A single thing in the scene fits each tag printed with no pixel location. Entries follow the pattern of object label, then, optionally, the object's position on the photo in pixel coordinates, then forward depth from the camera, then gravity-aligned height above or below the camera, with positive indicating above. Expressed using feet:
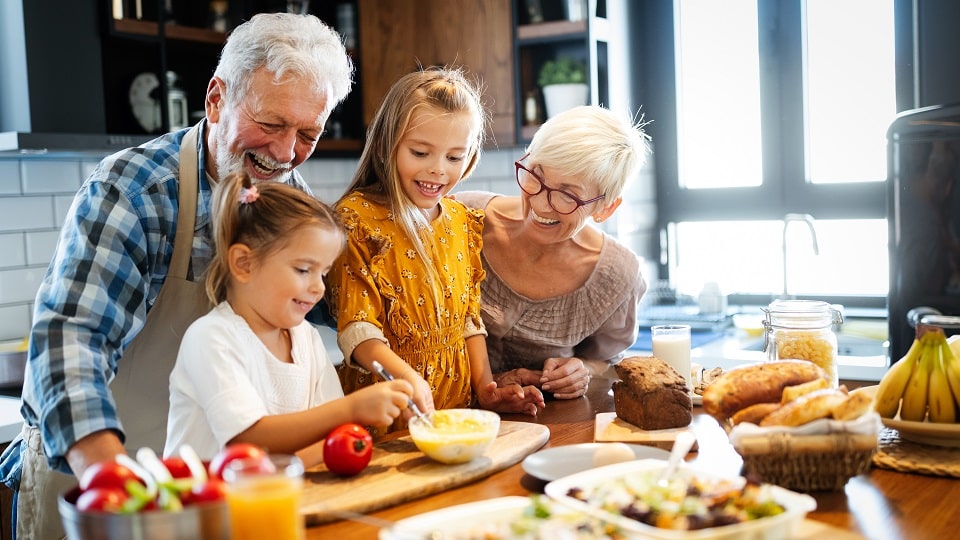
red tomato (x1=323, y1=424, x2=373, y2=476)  5.47 -1.38
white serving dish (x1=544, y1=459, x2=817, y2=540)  4.07 -1.44
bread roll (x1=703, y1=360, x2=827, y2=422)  5.74 -1.18
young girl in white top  5.62 -0.83
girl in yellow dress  7.06 -0.31
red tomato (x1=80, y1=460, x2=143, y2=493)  4.10 -1.11
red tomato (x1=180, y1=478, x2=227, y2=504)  4.00 -1.16
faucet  14.14 -0.51
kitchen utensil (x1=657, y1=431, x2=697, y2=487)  4.90 -1.37
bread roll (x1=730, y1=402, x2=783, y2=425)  5.52 -1.28
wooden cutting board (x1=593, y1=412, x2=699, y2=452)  6.33 -1.60
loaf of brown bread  6.57 -1.39
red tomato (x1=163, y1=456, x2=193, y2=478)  4.48 -1.18
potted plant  13.82 +1.60
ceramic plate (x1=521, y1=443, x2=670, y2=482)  5.54 -1.54
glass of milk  7.56 -1.21
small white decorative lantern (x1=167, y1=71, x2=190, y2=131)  11.91 +1.30
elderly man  6.19 +0.01
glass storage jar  6.67 -1.02
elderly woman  8.20 -0.60
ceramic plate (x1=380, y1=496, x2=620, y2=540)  4.18 -1.44
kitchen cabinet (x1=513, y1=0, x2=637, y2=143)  13.75 +2.23
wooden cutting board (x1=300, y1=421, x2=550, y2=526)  5.09 -1.56
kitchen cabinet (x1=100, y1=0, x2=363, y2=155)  11.09 +2.02
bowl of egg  5.62 -1.36
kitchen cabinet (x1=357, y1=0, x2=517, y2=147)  14.10 +2.33
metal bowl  3.80 -1.23
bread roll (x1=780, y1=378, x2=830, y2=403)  5.49 -1.15
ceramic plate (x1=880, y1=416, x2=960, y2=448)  5.77 -1.50
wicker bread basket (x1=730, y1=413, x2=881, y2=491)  5.19 -1.40
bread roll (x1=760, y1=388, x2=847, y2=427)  5.23 -1.20
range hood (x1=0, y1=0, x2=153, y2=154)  9.79 +1.42
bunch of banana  5.84 -1.23
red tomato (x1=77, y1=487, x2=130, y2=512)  3.94 -1.16
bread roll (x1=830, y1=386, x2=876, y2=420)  5.20 -1.19
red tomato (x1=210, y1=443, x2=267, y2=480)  4.31 -1.09
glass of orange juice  3.78 -1.14
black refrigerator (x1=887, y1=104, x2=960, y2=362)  10.62 -0.37
